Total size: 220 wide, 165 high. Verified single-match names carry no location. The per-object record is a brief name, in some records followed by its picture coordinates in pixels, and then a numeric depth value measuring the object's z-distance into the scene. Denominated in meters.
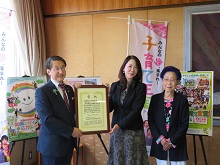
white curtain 3.35
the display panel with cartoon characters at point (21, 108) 2.73
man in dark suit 1.95
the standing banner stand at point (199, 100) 2.72
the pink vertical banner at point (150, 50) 3.36
